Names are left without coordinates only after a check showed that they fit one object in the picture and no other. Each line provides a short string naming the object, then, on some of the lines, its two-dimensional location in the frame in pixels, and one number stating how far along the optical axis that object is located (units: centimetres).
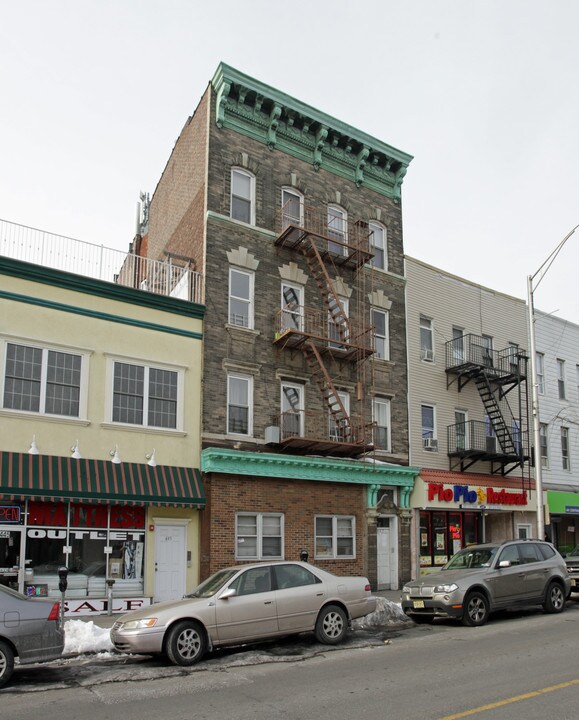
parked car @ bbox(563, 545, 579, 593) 1889
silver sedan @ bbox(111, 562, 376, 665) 1073
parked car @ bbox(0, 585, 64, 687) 956
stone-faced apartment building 2039
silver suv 1420
